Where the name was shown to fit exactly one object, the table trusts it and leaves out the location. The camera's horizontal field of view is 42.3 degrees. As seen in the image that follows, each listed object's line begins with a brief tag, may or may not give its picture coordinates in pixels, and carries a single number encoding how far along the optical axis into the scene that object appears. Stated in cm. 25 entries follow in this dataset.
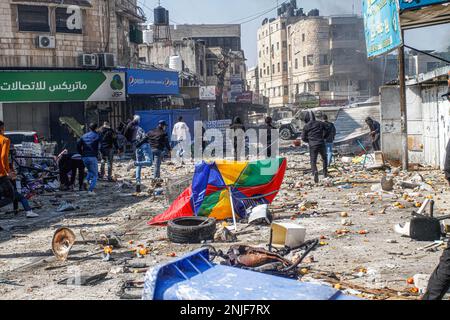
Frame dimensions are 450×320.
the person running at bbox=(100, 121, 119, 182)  1689
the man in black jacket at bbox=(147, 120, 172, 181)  1491
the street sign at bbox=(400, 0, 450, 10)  1145
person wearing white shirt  2208
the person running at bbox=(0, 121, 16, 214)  952
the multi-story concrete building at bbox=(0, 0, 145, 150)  2745
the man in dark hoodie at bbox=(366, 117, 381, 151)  2155
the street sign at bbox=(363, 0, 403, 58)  1383
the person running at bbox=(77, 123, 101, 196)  1421
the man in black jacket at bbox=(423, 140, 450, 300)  487
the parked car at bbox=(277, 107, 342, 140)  3866
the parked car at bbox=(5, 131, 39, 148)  1918
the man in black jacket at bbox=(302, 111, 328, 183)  1468
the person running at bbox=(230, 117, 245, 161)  1689
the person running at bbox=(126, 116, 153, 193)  1500
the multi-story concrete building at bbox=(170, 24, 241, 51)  7838
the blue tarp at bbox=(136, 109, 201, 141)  2717
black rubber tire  873
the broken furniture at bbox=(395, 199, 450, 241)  802
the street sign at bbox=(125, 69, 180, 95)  3011
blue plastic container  355
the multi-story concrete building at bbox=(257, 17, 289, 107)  9025
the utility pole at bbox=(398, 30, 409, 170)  1723
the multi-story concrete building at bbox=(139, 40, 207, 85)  5172
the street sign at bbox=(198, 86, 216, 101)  4397
